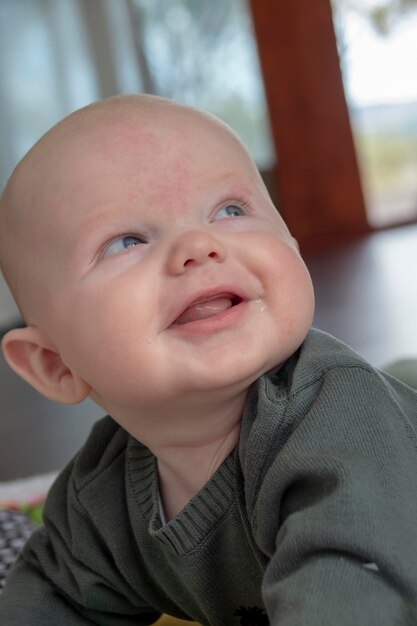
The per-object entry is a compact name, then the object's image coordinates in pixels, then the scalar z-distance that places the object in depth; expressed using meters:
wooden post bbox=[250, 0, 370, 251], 4.55
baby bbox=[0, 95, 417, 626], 0.61
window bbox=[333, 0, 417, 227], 4.65
